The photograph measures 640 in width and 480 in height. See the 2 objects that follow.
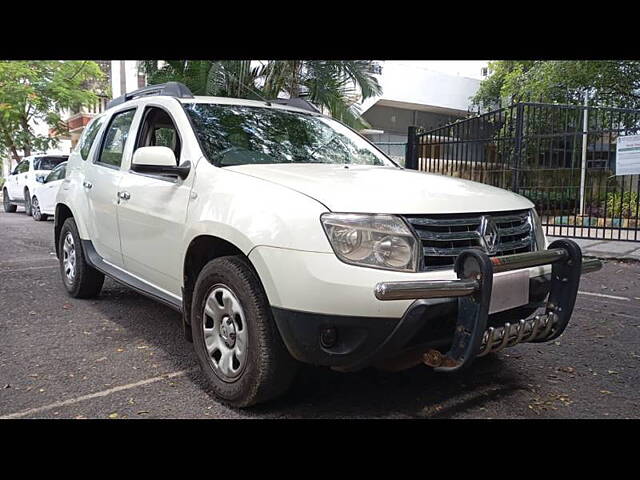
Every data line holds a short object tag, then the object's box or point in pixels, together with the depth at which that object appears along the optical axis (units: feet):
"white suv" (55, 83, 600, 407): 8.72
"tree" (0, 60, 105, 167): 73.36
